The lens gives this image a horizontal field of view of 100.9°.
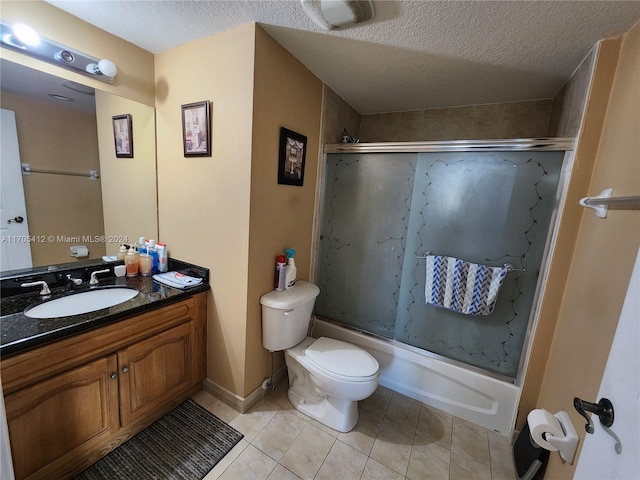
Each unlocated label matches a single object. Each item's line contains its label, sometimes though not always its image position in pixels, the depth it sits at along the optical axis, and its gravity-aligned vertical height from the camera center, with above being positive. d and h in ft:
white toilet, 4.80 -3.07
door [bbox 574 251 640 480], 2.05 -1.51
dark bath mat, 4.09 -4.38
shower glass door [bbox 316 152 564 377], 4.94 -0.61
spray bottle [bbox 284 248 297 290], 5.63 -1.54
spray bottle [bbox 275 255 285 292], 5.49 -1.58
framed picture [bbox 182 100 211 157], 4.86 +1.12
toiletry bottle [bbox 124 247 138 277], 5.35 -1.55
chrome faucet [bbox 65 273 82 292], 4.62 -1.78
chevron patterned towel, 5.08 -1.47
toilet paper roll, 3.44 -2.75
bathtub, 5.30 -3.78
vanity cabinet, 3.25 -3.00
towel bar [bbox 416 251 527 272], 4.99 -1.01
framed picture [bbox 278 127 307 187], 5.15 +0.81
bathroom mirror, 4.18 +0.22
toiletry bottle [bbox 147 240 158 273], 5.68 -1.37
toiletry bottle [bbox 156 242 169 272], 5.70 -1.50
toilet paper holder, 3.28 -2.79
